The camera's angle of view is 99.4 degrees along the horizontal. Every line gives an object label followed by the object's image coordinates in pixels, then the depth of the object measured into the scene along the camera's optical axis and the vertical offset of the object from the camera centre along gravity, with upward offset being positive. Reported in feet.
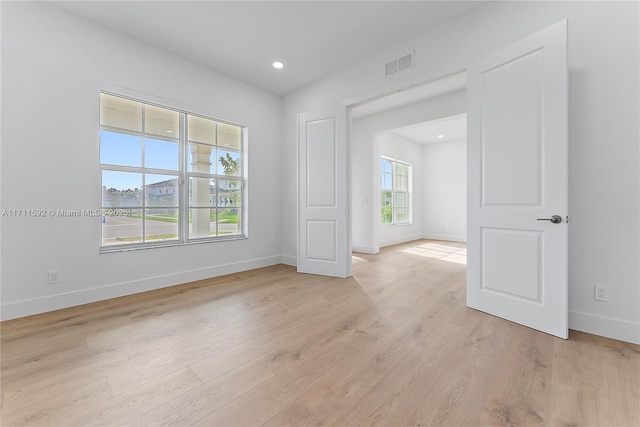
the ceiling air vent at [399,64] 10.39 +5.84
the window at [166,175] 10.15 +1.59
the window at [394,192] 23.21 +1.84
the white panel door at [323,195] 12.57 +0.83
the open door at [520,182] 6.76 +0.82
